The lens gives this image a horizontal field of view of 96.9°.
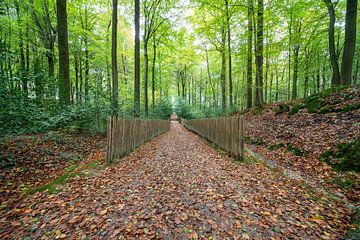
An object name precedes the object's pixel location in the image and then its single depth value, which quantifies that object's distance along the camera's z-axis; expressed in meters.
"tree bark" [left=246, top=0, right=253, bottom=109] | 10.59
